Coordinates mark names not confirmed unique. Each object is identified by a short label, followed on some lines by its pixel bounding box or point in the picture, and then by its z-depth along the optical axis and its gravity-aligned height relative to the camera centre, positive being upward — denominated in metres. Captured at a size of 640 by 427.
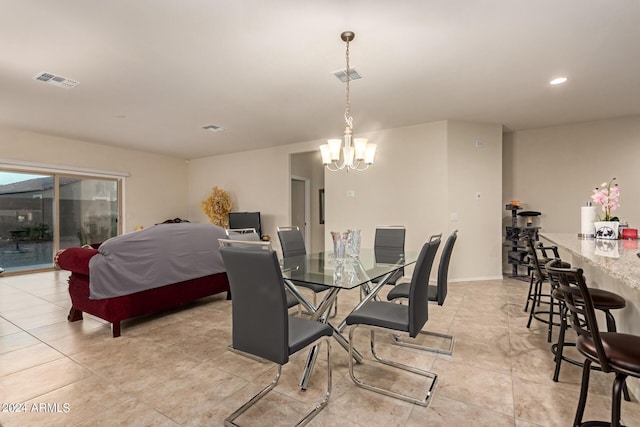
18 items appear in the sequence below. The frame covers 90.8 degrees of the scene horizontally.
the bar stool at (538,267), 2.77 -0.52
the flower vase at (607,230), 2.76 -0.17
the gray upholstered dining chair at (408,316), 1.89 -0.67
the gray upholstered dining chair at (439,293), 2.44 -0.68
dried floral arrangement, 7.39 +0.14
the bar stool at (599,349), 1.22 -0.57
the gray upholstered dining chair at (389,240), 3.63 -0.34
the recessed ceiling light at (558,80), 3.45 +1.46
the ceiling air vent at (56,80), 3.38 +1.47
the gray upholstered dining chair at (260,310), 1.52 -0.49
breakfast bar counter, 1.44 -0.27
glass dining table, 2.11 -0.45
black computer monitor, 6.94 -0.17
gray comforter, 2.87 -0.47
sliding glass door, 5.82 -0.02
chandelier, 3.07 +0.62
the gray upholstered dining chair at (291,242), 3.54 -0.35
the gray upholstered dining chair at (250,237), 2.66 -0.28
